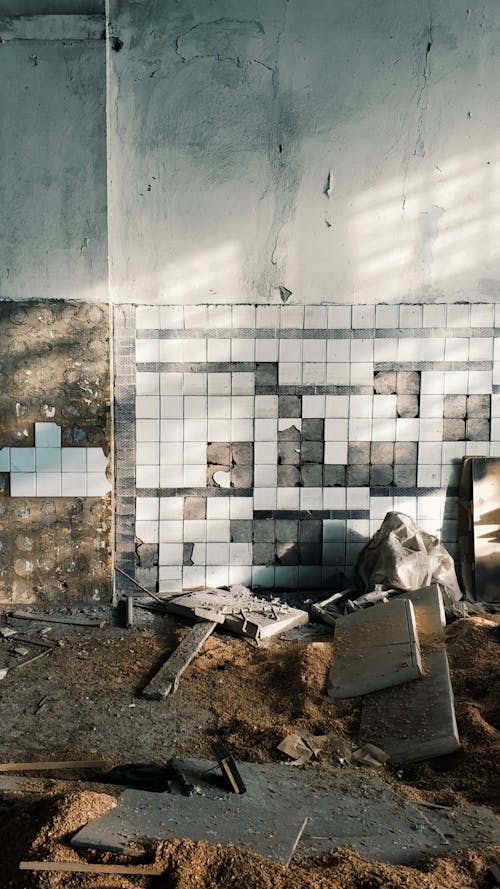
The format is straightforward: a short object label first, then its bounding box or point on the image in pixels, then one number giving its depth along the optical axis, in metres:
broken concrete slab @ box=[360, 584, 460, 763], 3.12
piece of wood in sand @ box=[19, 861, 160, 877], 2.07
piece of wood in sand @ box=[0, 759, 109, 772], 3.04
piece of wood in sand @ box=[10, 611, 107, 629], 4.71
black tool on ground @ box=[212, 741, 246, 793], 2.76
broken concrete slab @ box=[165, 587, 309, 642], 4.47
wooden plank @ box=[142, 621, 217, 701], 3.76
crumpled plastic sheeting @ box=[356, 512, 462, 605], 4.64
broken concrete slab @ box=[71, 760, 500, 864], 2.34
